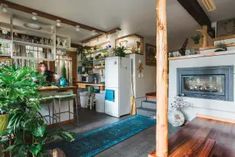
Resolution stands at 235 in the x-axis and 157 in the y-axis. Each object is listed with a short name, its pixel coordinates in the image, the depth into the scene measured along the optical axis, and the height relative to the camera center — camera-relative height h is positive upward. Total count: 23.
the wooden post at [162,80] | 1.55 -0.03
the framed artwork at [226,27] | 4.04 +1.33
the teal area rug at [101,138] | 2.62 -1.23
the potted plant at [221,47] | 3.37 +0.67
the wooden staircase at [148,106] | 4.73 -0.98
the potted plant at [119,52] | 4.79 +0.81
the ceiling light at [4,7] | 3.15 +1.49
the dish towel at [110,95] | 4.77 -0.54
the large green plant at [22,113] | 1.56 -0.37
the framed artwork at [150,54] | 5.79 +0.90
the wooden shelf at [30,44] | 3.88 +0.92
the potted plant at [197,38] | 4.04 +1.03
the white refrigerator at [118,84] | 4.68 -0.20
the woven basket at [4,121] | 1.61 -0.45
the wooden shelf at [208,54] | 3.16 +0.50
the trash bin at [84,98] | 6.02 -0.82
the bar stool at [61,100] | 3.59 -0.56
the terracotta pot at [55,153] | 1.84 -0.91
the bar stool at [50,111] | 3.76 -0.82
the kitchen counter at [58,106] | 3.68 -0.72
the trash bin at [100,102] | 5.20 -0.83
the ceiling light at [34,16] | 3.58 +1.51
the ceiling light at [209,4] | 2.56 +1.26
